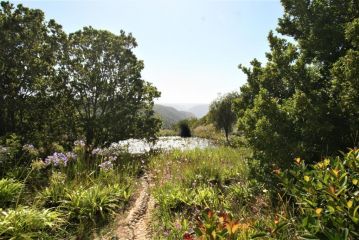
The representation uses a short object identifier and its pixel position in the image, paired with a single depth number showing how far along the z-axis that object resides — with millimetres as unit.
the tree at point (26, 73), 11117
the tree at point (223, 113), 26786
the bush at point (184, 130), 31938
